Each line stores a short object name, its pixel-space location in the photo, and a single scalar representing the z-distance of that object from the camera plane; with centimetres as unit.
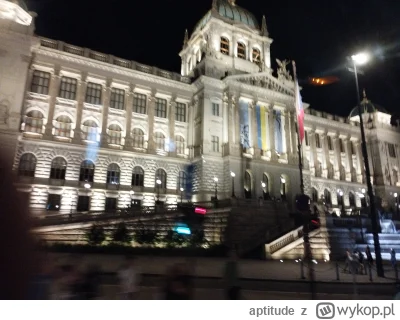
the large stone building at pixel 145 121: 3575
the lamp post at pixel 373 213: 1681
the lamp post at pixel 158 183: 4100
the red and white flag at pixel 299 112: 1966
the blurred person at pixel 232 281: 865
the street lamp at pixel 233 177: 3991
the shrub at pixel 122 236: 2575
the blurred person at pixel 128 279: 898
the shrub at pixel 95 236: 2520
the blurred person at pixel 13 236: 256
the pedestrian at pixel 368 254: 2148
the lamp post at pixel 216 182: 3909
